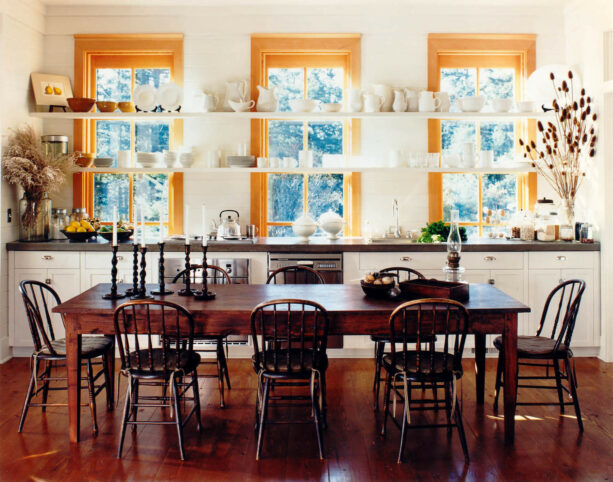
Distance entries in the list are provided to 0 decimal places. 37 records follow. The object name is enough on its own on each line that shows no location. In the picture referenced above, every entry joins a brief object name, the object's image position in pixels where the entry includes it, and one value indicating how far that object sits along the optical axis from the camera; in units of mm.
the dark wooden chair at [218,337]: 3943
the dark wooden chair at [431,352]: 3084
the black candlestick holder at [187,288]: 3627
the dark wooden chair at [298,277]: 4926
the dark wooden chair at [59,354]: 3502
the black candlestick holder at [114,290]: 3510
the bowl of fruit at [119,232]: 5293
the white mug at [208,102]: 5594
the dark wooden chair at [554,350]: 3572
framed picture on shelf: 5488
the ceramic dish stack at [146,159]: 5594
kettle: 5465
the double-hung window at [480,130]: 5746
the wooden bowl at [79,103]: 5516
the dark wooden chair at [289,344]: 3131
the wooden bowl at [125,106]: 5582
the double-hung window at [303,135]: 5750
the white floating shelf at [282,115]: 5500
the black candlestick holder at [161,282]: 3670
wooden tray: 3393
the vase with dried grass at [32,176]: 5035
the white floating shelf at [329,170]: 5535
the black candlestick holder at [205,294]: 3566
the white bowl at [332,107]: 5504
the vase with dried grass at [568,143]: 5230
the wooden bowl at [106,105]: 5508
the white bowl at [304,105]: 5535
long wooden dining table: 3252
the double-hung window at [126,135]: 5797
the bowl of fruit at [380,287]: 3559
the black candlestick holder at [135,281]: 3611
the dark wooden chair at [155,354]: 3123
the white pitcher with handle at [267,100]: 5547
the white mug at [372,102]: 5543
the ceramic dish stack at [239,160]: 5531
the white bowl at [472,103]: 5512
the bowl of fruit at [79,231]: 5270
